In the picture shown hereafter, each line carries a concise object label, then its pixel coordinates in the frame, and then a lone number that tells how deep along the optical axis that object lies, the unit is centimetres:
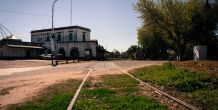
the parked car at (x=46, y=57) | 3174
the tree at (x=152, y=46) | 3259
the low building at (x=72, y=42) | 3831
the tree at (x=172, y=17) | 1706
